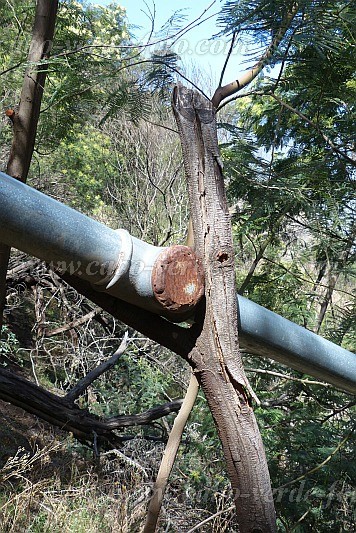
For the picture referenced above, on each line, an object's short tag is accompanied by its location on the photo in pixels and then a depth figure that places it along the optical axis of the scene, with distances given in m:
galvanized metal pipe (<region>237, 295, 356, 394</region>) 1.22
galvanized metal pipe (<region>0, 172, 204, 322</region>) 0.87
